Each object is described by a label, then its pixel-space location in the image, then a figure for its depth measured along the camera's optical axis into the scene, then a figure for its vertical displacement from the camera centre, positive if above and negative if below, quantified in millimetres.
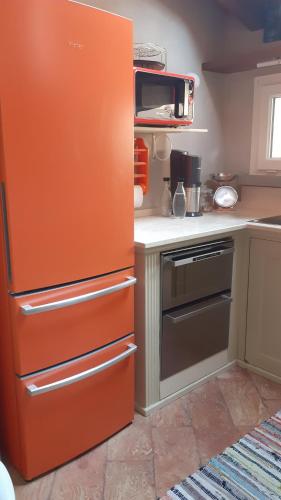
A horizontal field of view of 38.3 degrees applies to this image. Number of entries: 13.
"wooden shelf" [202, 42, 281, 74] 2451 +569
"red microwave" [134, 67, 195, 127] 2047 +278
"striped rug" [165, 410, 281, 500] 1586 -1299
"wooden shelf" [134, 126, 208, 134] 2122 +120
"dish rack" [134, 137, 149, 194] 2365 -64
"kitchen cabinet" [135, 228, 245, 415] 1900 -819
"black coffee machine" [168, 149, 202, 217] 2455 -141
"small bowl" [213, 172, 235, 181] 2857 -175
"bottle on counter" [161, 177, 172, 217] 2514 -292
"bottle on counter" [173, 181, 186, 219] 2468 -300
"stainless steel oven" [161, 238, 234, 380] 1995 -782
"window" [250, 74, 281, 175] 2730 +157
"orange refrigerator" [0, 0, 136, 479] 1351 -267
